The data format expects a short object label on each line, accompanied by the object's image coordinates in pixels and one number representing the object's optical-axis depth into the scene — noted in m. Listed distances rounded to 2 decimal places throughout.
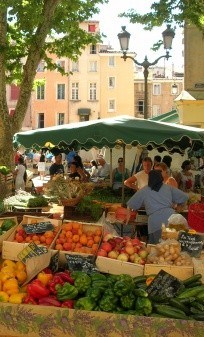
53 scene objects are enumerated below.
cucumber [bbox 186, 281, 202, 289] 4.44
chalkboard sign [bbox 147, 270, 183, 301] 4.20
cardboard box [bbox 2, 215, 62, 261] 5.37
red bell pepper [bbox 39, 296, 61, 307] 4.06
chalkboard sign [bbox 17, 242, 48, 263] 4.81
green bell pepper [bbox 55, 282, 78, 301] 4.13
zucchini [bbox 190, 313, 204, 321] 3.84
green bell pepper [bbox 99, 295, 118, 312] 3.97
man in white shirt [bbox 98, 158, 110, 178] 15.50
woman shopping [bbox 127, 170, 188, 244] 6.93
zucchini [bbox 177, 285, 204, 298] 4.18
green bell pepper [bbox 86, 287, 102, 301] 4.07
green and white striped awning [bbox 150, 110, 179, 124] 19.55
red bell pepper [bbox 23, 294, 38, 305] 4.15
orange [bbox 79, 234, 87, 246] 5.68
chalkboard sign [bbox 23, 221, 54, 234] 5.74
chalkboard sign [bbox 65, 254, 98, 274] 4.73
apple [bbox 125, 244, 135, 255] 5.15
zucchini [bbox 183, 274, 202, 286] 4.46
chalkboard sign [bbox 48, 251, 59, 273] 4.87
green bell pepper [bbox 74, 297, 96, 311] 3.96
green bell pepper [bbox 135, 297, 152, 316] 3.92
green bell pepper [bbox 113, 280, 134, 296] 4.11
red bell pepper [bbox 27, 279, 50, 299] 4.23
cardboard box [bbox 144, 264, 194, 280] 4.71
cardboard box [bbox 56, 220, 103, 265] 6.16
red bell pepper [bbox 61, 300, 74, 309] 4.03
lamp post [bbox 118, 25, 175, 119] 11.66
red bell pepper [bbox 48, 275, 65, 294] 4.30
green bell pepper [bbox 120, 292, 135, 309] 4.02
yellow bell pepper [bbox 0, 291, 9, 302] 4.18
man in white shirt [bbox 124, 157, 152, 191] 8.94
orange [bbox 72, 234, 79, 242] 5.68
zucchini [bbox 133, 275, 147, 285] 4.51
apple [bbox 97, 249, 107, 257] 5.14
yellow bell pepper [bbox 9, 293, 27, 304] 4.14
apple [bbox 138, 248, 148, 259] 5.15
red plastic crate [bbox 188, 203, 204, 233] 7.11
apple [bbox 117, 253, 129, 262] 5.01
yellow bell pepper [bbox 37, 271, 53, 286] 4.45
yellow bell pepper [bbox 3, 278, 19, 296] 4.36
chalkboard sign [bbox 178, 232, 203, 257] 5.23
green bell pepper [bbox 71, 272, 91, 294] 4.25
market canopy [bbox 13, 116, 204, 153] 7.86
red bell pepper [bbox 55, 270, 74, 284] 4.41
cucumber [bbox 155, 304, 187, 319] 3.84
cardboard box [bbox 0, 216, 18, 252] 5.53
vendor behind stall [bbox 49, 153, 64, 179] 12.88
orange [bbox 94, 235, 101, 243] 5.77
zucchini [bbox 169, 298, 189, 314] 3.98
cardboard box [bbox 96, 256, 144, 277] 4.89
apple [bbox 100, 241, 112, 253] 5.25
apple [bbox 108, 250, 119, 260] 5.07
